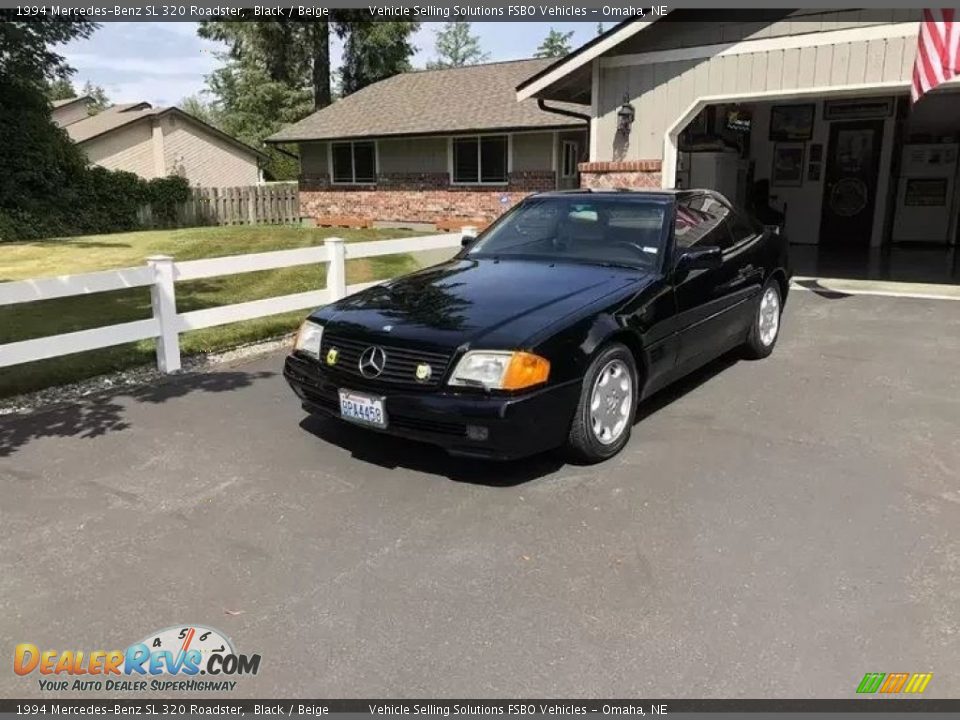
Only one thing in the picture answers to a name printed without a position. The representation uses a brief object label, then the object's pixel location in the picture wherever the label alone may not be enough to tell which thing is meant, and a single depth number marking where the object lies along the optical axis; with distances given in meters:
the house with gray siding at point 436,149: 20.72
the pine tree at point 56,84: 25.05
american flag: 9.01
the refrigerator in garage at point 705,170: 14.41
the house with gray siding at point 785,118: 9.80
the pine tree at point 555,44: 83.31
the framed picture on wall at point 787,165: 16.55
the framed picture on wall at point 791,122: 16.17
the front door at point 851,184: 15.88
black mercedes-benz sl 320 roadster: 4.17
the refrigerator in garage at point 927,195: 15.80
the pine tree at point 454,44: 82.75
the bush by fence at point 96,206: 21.50
